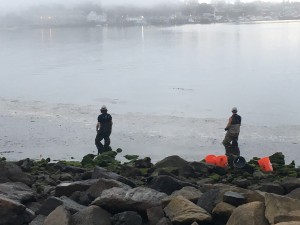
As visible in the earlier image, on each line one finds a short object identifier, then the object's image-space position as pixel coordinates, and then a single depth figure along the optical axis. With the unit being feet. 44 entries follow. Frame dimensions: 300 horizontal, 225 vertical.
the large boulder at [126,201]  21.53
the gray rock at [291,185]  24.12
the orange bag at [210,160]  36.89
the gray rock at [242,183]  27.60
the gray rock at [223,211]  20.21
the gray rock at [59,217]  20.76
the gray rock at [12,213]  21.45
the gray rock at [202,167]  33.04
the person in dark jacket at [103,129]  43.96
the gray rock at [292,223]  17.53
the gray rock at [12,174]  27.99
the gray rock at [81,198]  23.62
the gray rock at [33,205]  23.80
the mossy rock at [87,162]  37.41
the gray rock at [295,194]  22.32
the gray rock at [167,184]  24.58
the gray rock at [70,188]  25.05
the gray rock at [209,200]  21.20
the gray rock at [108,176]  26.68
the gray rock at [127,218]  20.80
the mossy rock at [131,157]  42.83
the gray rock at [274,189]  23.97
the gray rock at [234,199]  20.77
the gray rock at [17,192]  23.91
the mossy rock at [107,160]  38.14
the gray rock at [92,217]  20.62
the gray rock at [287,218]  18.30
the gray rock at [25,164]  34.53
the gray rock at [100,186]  23.75
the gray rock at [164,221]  20.27
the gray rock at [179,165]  31.55
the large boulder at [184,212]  20.10
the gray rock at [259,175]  30.56
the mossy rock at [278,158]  38.81
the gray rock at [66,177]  31.07
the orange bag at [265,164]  35.59
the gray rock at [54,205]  22.27
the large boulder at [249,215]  18.79
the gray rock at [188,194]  21.61
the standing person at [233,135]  41.81
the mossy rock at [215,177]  30.71
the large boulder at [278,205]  18.93
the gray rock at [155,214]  20.92
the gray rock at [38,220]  21.57
